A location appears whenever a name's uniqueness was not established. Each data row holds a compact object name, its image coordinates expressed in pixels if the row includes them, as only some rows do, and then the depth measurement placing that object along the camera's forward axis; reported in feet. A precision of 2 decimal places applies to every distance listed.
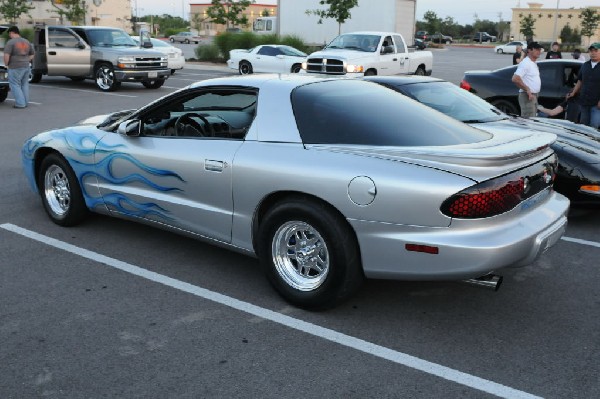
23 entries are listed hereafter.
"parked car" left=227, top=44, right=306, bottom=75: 80.02
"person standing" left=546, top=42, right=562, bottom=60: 59.88
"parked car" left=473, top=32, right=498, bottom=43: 349.20
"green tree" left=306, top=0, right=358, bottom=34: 105.60
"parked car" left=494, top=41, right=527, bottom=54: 198.59
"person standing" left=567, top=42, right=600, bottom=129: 30.68
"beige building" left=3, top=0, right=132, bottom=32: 238.27
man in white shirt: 32.24
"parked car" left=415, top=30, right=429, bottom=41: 246.17
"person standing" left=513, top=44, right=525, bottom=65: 56.72
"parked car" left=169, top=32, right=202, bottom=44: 241.96
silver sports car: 12.00
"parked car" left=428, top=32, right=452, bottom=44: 268.00
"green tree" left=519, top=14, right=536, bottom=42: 318.24
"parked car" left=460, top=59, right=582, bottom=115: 37.63
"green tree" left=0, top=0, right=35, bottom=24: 191.42
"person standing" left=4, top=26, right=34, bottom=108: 46.93
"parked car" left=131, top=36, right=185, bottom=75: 79.42
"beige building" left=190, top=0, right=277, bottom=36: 392.06
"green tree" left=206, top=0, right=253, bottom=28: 188.75
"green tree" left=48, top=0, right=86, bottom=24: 158.26
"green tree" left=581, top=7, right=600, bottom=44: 299.17
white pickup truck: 60.59
